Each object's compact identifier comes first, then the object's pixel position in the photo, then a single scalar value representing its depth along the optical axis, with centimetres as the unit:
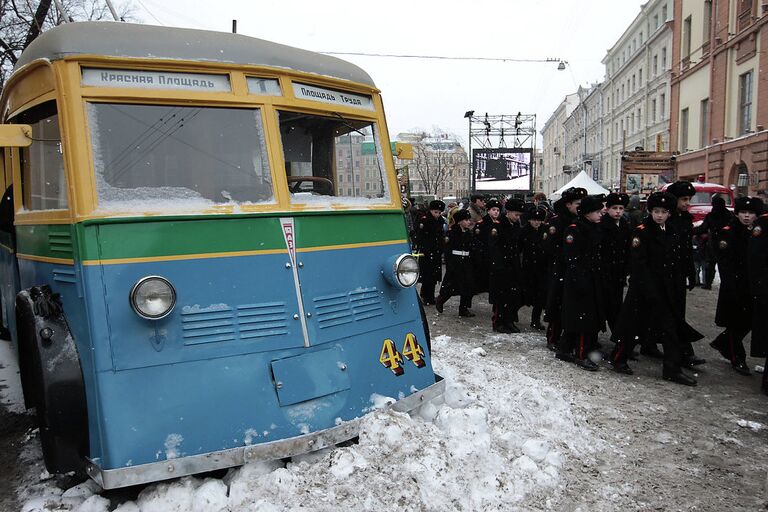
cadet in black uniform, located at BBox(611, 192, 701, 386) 626
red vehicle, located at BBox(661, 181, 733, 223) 1861
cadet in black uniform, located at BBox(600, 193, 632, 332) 702
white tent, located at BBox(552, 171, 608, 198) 2003
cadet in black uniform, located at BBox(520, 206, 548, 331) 895
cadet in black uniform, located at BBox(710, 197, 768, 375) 672
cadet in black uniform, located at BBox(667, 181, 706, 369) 661
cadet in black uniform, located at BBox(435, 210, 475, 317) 1024
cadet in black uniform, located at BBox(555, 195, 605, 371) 678
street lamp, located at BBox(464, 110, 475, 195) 3130
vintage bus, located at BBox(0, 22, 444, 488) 334
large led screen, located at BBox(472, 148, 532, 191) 3262
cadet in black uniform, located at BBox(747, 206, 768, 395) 597
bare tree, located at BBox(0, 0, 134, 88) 1997
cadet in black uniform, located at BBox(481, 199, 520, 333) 891
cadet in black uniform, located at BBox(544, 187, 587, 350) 736
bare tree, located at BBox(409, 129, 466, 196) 6338
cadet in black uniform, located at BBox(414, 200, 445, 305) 1126
